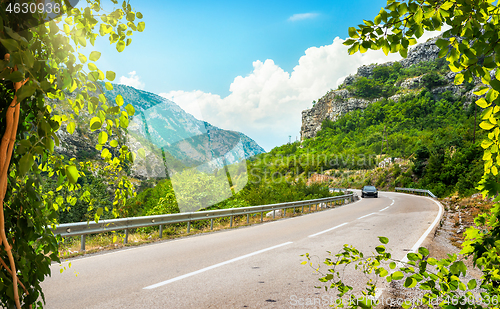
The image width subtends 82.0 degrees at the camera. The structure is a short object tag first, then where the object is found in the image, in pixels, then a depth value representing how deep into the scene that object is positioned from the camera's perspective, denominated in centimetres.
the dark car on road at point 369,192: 3338
